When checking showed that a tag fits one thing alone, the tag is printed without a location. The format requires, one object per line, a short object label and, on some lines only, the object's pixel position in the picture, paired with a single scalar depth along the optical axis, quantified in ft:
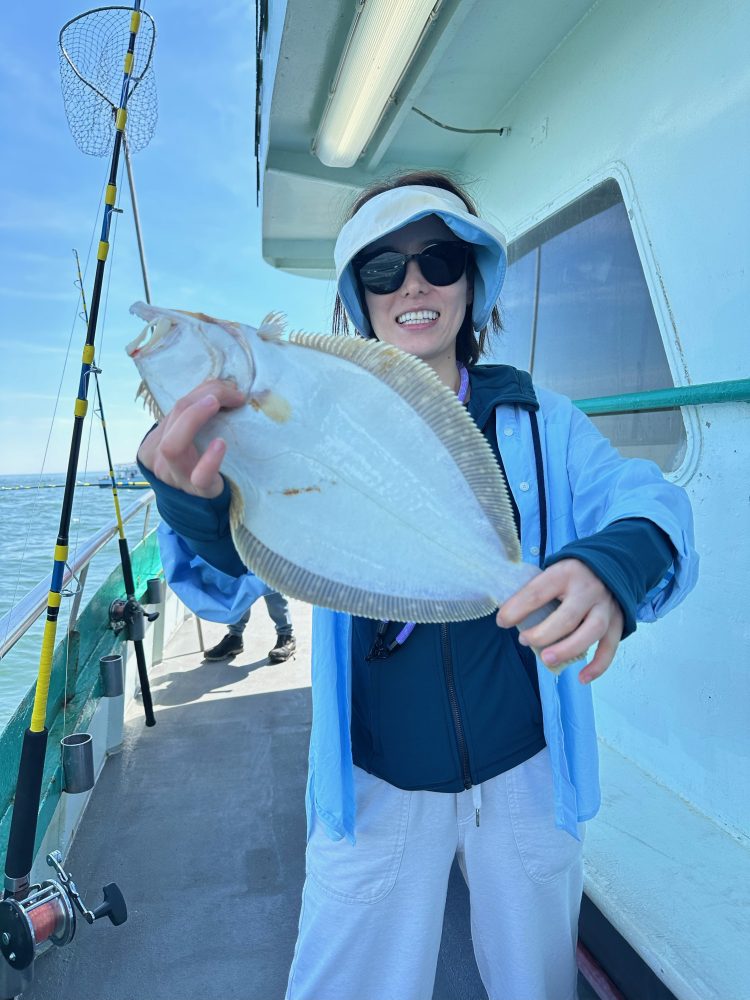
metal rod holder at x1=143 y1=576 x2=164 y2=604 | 13.71
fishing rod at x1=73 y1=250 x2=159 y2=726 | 11.15
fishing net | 9.13
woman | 4.60
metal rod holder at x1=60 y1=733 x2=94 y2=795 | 7.97
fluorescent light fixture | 8.38
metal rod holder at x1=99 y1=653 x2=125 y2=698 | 10.16
